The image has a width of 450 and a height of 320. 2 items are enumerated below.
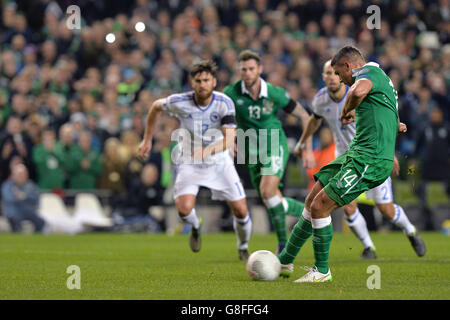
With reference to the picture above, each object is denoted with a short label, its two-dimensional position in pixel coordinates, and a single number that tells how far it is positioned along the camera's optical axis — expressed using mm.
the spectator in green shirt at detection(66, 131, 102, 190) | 19203
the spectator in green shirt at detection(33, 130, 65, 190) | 19088
